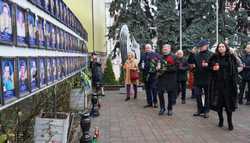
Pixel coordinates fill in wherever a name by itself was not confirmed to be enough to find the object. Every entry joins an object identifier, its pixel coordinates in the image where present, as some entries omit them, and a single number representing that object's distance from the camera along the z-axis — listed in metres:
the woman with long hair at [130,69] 7.62
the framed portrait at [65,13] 4.84
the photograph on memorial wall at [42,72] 3.14
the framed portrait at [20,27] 2.42
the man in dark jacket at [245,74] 6.81
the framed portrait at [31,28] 2.72
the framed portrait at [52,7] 3.79
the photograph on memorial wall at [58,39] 4.17
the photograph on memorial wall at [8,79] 2.11
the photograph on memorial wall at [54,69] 3.85
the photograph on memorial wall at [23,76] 2.45
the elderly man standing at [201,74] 5.26
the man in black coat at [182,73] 7.15
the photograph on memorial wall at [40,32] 3.08
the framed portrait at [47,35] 3.44
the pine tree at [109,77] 11.05
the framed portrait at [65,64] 4.92
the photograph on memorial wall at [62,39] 4.54
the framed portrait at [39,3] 3.08
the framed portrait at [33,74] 2.79
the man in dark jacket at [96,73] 8.04
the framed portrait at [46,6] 3.46
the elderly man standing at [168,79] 5.56
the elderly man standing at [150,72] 6.30
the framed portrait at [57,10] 4.13
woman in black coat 4.47
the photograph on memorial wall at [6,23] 2.08
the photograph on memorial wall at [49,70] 3.47
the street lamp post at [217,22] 11.39
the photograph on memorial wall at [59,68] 4.17
